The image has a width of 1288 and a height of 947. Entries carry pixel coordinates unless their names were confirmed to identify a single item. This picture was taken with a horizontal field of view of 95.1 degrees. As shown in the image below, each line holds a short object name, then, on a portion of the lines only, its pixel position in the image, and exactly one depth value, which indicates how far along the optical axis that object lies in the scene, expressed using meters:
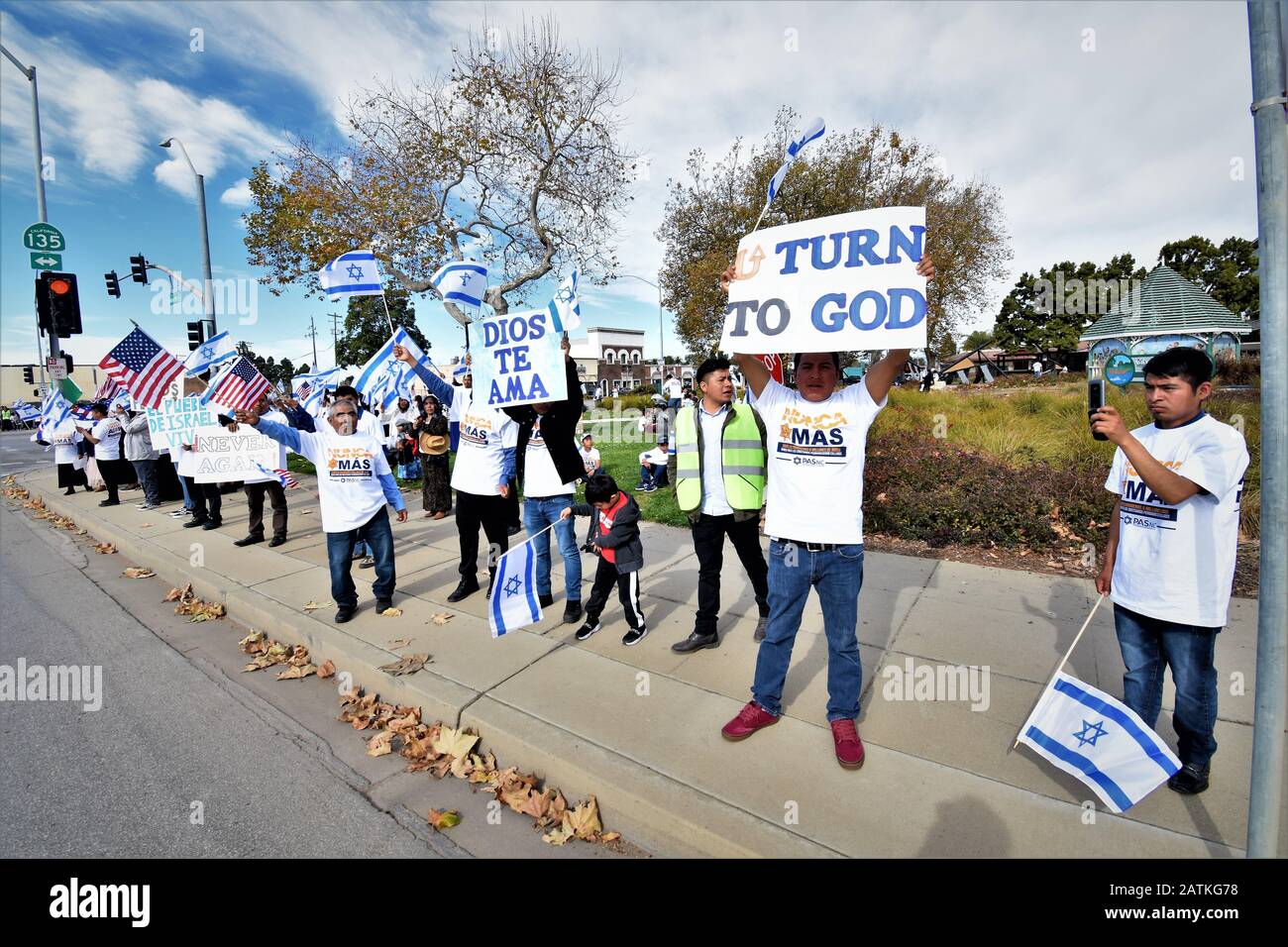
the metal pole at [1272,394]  1.69
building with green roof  27.44
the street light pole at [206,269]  14.58
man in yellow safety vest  3.99
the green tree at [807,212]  18.64
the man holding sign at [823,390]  2.78
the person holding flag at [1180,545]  2.42
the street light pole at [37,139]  15.34
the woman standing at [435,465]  9.11
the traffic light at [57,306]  12.80
